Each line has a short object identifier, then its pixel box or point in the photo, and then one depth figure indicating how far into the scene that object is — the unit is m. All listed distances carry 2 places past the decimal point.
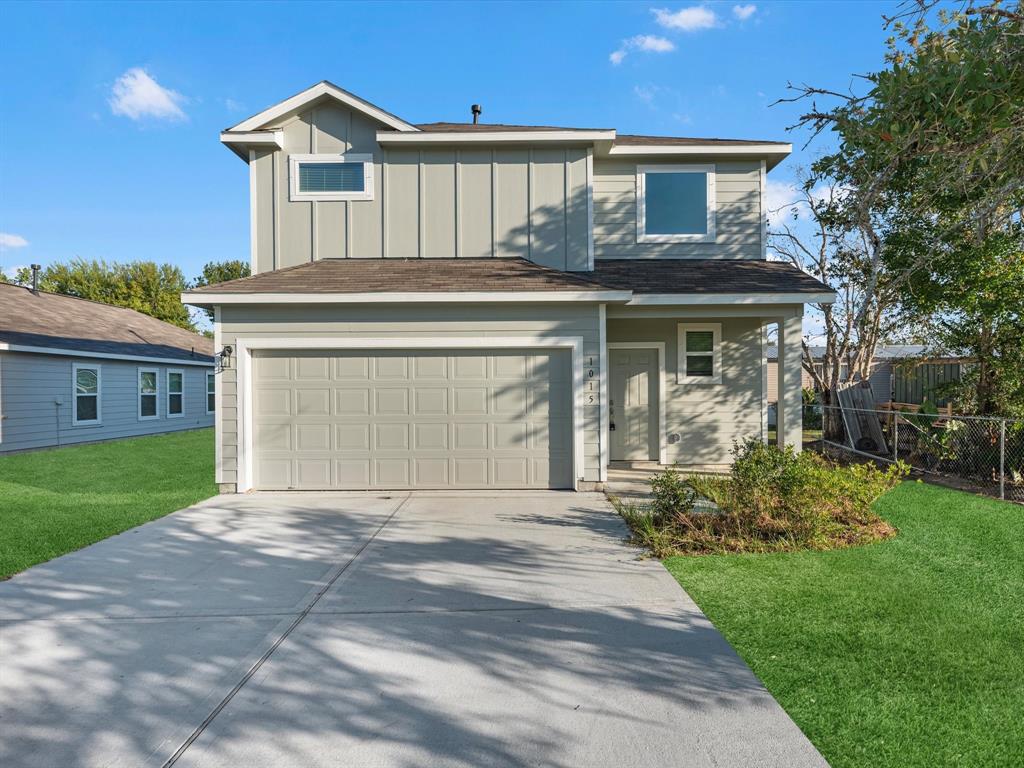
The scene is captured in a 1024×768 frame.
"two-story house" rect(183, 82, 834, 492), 9.00
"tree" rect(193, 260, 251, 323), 48.38
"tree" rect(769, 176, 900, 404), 14.09
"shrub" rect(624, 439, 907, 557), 6.01
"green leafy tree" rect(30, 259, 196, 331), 38.56
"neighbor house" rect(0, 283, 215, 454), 14.31
